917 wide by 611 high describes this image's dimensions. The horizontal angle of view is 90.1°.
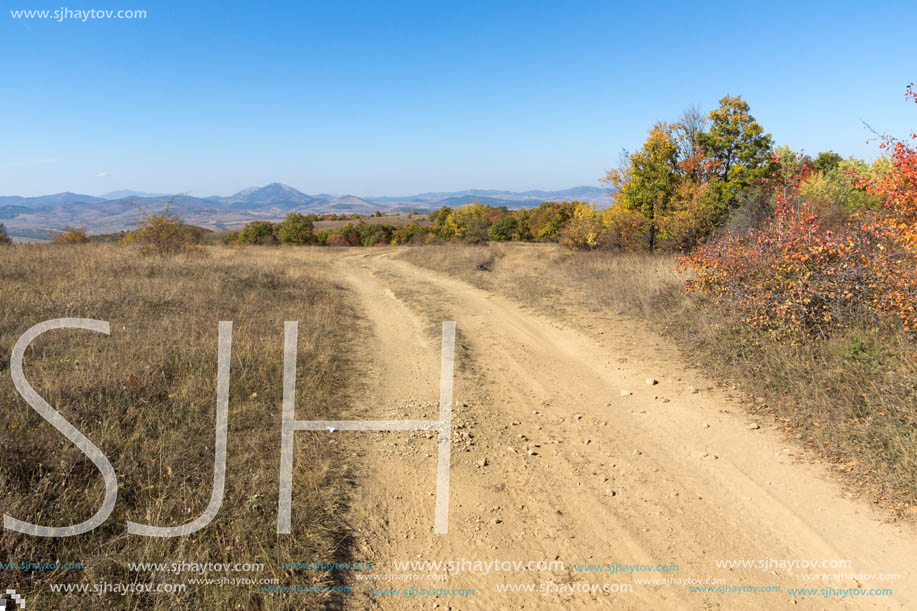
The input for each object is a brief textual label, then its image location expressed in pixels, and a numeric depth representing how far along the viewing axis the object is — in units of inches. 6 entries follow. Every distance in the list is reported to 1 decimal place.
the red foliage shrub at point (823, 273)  249.1
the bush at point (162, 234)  808.3
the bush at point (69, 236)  1152.6
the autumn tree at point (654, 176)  904.9
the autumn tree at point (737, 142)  909.2
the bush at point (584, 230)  1034.7
